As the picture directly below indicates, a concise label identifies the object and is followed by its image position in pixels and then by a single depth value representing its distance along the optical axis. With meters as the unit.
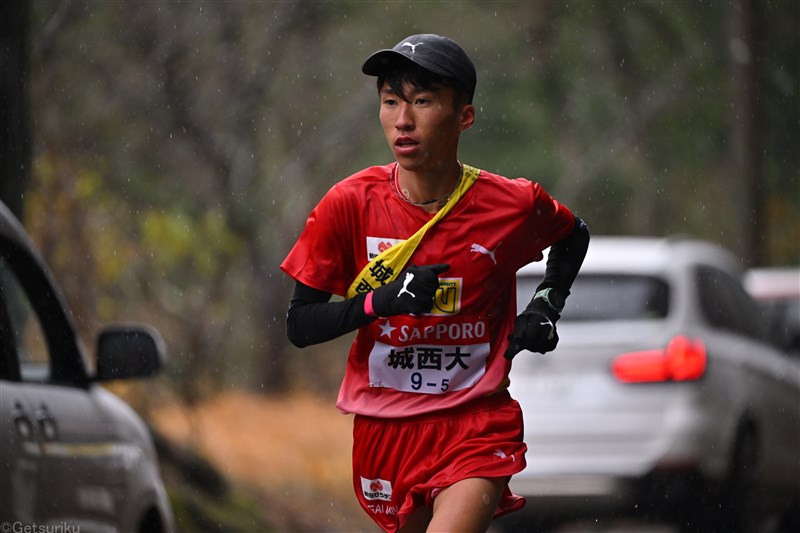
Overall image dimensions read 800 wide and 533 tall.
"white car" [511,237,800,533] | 20.83
